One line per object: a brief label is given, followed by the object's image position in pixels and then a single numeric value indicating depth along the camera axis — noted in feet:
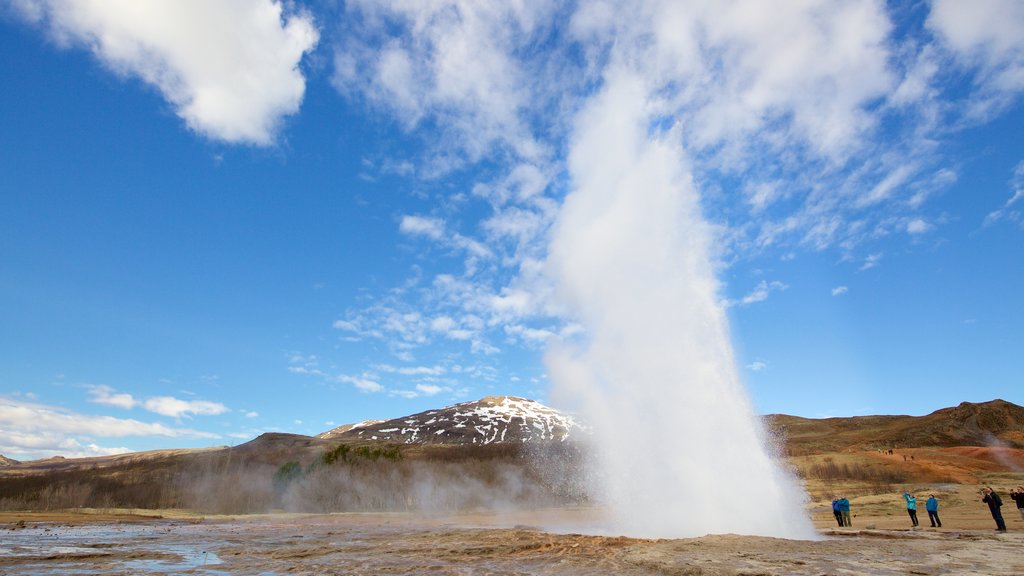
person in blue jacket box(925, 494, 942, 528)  81.25
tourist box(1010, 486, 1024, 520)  79.85
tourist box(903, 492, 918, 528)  84.33
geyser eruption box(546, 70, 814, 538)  68.39
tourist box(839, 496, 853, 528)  86.14
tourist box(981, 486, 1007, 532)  70.46
